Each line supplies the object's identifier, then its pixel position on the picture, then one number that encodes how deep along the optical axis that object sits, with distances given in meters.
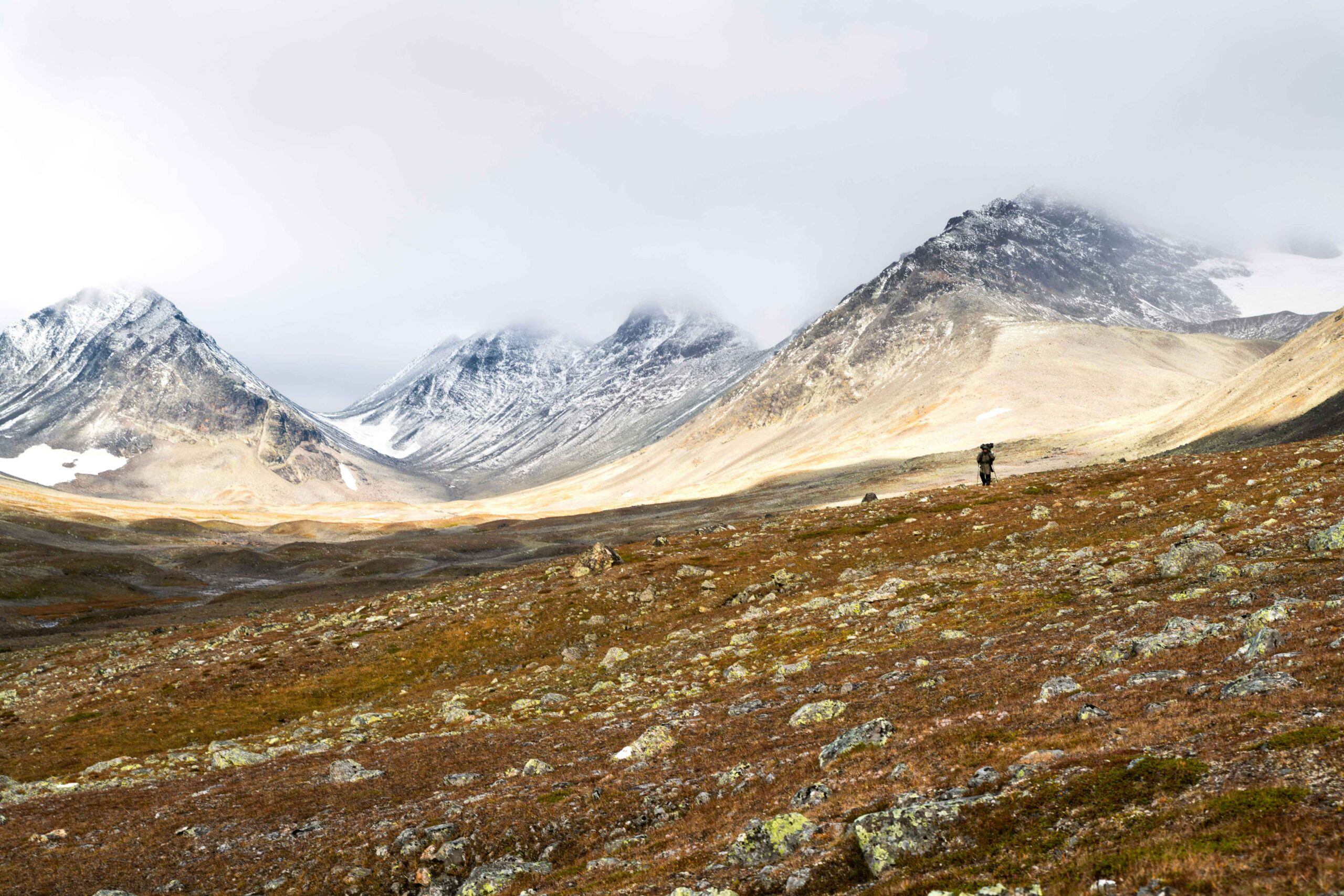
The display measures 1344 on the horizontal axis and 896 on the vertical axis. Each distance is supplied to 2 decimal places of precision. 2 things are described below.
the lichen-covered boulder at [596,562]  58.12
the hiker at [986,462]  62.90
